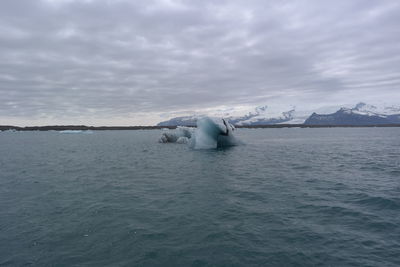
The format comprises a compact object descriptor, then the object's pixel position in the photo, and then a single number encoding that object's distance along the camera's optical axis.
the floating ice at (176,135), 50.47
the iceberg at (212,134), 32.91
